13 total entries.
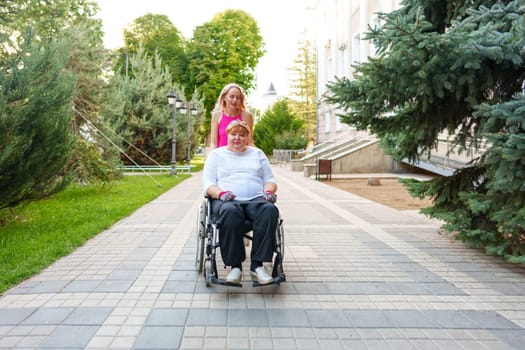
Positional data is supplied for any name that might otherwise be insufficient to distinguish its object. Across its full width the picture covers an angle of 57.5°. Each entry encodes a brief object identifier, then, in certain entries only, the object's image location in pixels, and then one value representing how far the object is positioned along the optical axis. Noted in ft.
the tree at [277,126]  130.33
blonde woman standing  18.15
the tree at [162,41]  129.29
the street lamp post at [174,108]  65.31
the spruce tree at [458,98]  14.73
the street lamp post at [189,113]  84.79
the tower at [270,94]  343.67
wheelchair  13.60
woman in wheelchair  13.57
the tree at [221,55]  122.83
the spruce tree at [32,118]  20.67
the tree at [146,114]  79.92
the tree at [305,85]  166.20
